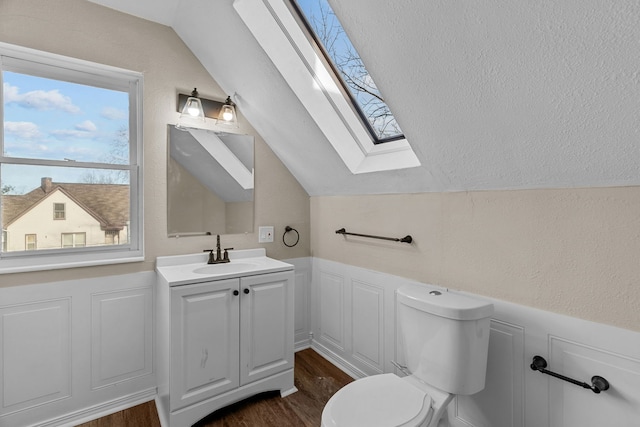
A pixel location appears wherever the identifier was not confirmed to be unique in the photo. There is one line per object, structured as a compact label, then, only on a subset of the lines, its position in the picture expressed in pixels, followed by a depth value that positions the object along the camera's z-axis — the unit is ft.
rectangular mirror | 6.89
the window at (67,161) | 5.55
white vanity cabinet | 5.50
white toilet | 4.02
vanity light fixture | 6.84
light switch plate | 7.95
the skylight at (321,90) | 5.54
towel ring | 8.36
